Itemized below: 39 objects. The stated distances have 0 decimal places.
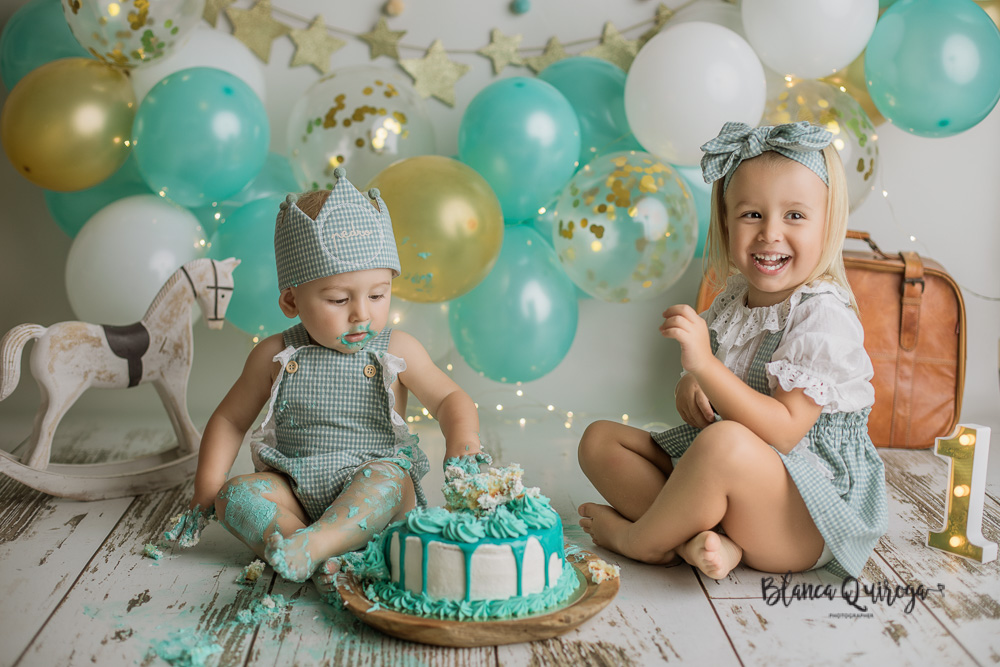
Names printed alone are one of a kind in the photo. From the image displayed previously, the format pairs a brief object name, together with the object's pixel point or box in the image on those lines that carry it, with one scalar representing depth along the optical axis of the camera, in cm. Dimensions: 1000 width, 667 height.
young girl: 166
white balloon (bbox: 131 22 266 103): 265
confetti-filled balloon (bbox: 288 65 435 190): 254
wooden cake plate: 141
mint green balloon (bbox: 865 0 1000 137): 241
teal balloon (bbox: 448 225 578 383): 258
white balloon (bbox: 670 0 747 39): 280
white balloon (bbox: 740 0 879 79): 244
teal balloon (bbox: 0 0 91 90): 269
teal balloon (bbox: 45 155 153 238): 276
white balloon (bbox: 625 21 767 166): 243
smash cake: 145
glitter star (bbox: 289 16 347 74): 301
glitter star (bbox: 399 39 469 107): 303
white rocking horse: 215
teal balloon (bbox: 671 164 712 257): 272
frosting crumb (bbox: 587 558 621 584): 159
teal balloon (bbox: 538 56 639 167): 274
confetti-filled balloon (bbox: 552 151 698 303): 246
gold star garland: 300
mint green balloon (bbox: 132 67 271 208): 239
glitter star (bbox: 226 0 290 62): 298
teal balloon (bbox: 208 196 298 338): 249
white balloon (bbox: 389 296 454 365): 273
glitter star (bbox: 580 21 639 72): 301
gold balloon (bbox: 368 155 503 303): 232
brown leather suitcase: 278
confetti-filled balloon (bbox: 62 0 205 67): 232
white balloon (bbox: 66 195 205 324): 252
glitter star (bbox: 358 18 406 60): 301
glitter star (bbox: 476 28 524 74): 304
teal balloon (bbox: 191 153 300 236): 275
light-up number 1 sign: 180
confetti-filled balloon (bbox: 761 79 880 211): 250
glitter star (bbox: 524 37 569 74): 303
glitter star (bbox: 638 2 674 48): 300
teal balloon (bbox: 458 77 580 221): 249
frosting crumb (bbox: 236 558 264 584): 172
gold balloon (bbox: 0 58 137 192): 245
